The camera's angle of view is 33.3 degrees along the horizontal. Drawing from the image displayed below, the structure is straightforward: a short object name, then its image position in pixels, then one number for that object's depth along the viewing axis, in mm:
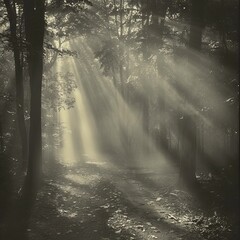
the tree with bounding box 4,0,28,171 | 21516
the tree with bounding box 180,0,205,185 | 15477
